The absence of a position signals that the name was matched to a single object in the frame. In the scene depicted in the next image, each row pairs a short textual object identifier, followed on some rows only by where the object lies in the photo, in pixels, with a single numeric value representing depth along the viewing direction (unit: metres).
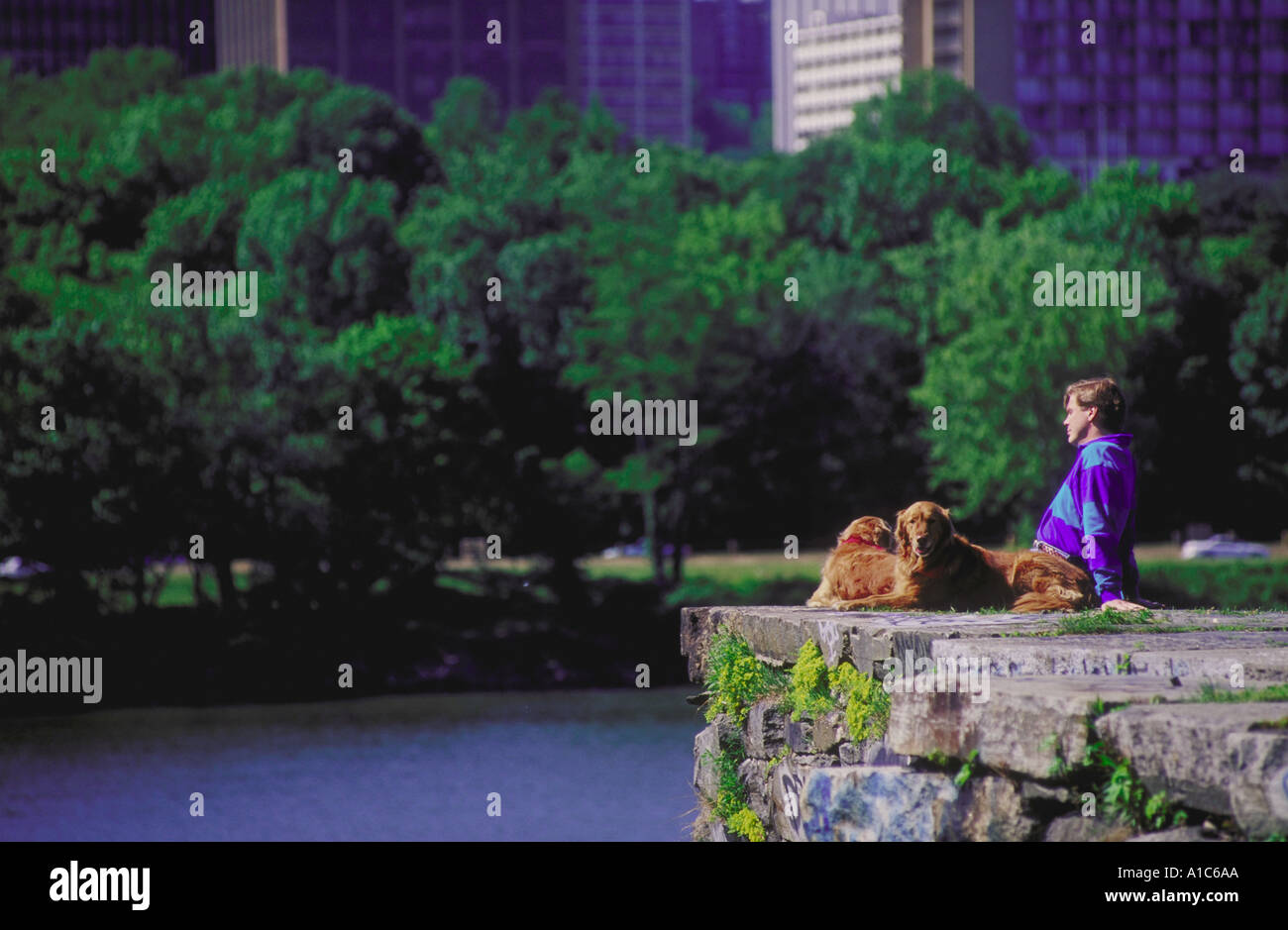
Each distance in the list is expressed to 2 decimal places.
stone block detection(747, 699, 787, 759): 14.27
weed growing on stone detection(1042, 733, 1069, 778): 9.69
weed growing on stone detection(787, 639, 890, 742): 12.52
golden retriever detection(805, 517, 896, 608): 15.38
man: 14.90
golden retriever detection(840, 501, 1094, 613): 14.69
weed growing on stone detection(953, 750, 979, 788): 10.27
